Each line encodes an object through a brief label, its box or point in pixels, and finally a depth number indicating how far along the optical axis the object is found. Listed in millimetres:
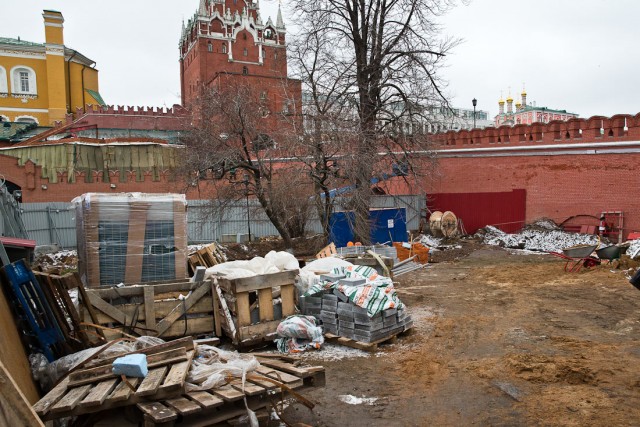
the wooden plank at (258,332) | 7366
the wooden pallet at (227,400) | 4031
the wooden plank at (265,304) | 7711
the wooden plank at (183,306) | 7281
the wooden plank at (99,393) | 3977
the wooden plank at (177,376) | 4203
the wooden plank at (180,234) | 8453
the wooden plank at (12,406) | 2936
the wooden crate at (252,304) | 7387
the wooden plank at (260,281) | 7406
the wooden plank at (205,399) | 4168
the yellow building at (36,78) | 47531
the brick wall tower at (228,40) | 54094
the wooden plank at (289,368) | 4977
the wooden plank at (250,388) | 4453
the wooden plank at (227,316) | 7338
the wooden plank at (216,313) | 7637
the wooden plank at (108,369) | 4422
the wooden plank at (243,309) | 7411
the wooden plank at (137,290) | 7203
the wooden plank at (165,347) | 4984
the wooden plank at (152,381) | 4148
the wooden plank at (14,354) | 4309
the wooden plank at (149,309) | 7273
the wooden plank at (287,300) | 8031
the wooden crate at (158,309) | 7074
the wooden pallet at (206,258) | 9841
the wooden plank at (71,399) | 3946
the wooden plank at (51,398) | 3930
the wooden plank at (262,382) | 4621
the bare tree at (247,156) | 15562
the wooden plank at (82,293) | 6195
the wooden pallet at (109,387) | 3980
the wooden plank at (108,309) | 6961
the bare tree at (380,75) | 18234
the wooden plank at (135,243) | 8125
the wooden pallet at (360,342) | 7410
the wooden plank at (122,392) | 4047
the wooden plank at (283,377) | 4805
